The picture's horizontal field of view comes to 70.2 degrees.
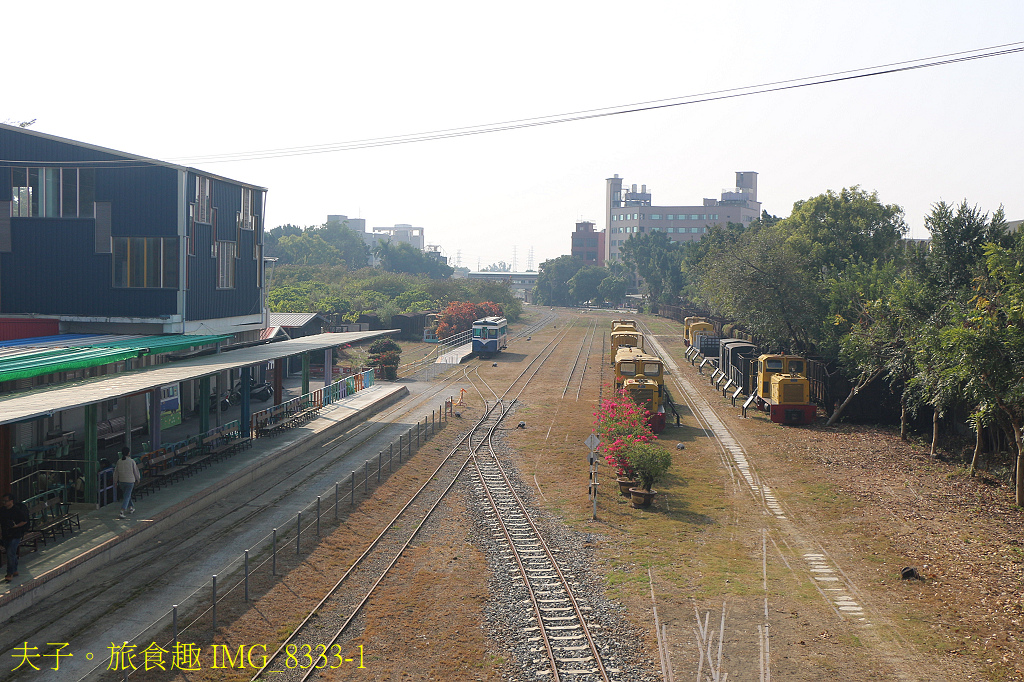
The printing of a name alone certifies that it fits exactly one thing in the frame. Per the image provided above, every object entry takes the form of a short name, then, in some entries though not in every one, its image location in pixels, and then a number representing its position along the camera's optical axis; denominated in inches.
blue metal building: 1182.3
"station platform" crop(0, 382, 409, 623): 544.4
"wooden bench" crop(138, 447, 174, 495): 804.6
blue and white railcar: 2495.1
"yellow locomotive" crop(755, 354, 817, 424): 1406.3
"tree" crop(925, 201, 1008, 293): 1235.2
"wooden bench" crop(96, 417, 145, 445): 989.1
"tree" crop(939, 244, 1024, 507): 788.6
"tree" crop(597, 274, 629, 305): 6161.4
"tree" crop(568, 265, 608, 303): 6604.3
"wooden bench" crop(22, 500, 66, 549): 630.5
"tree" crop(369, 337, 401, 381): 1934.1
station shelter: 685.9
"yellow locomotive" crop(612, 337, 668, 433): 1311.5
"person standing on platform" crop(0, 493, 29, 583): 542.0
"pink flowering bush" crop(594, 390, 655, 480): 931.3
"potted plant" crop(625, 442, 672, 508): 887.1
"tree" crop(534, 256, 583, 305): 7052.2
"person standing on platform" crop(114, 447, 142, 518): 719.1
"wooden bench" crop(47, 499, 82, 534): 664.4
